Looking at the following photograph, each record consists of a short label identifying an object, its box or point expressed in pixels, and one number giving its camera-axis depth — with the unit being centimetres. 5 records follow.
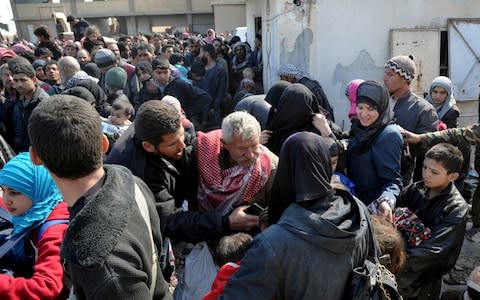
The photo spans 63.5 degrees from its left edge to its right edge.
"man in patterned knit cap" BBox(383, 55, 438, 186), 345
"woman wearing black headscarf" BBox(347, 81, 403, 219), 270
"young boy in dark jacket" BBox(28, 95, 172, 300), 118
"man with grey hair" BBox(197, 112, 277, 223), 217
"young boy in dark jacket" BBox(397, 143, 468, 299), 243
